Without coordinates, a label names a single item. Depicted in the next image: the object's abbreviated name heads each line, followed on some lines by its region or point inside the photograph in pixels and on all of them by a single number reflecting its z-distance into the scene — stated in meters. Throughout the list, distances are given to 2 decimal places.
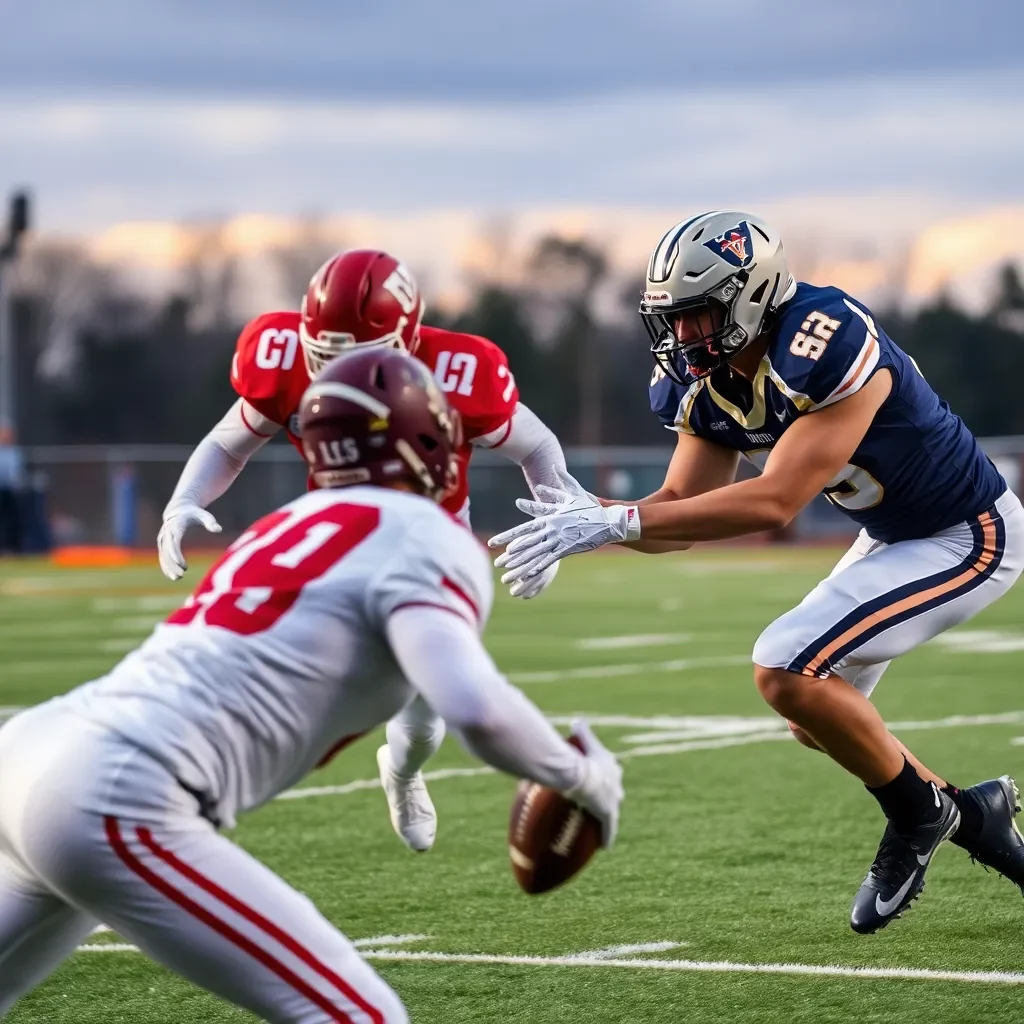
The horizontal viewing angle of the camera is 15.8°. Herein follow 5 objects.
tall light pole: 52.00
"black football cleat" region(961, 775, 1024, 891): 10.03
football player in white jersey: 5.69
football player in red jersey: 9.70
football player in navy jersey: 9.60
